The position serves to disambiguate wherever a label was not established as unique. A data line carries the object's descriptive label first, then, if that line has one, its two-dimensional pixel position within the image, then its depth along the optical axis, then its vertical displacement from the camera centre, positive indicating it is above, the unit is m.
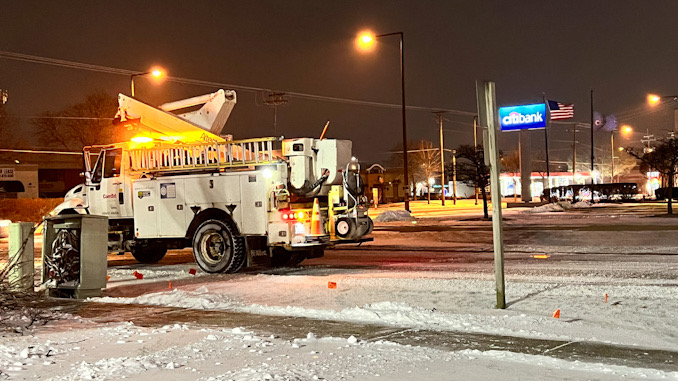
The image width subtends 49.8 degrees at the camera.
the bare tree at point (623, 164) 126.89 +6.66
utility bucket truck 14.95 +0.45
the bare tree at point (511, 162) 125.19 +7.49
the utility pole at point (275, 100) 52.03 +7.92
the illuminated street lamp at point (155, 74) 36.78 +7.18
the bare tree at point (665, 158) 35.31 +2.30
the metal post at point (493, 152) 9.71 +0.72
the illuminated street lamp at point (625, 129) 87.43 +8.99
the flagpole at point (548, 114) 53.90 +6.70
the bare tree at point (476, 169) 35.06 +1.83
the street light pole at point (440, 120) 68.81 +8.48
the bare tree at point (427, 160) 98.28 +6.94
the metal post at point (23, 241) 12.19 -0.39
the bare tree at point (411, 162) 113.25 +7.58
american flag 53.78 +6.93
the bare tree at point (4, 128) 67.69 +8.60
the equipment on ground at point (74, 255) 12.09 -0.64
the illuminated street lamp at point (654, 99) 47.42 +6.85
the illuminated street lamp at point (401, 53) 33.97 +7.64
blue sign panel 48.16 +5.83
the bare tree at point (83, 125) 66.88 +8.68
